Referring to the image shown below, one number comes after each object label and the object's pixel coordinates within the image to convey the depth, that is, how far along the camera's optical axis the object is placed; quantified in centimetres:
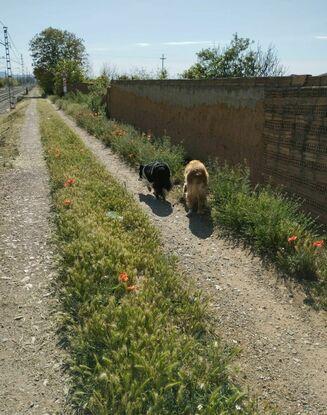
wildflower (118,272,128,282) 407
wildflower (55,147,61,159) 1062
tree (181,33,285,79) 2398
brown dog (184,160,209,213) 657
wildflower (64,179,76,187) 771
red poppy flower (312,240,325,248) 460
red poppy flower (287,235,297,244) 477
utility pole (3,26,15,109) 3254
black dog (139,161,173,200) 741
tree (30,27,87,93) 7481
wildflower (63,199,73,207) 653
